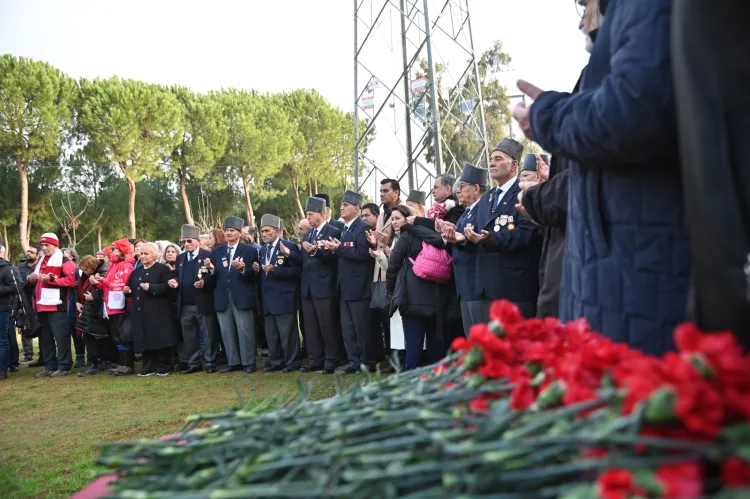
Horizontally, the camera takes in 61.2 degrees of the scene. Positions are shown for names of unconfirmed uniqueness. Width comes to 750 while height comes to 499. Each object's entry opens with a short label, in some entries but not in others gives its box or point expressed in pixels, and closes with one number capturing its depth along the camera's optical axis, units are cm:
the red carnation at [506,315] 134
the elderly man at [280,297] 832
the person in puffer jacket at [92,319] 935
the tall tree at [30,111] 2897
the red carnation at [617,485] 80
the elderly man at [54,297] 922
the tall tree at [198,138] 3534
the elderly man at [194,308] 898
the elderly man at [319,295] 798
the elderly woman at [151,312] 891
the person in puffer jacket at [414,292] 622
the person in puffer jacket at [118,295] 916
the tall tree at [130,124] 3166
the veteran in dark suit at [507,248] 457
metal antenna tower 1138
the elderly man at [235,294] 859
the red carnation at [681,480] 78
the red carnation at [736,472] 79
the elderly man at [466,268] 491
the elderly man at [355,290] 759
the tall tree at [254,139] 3703
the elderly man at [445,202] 637
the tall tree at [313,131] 4053
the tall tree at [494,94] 2967
